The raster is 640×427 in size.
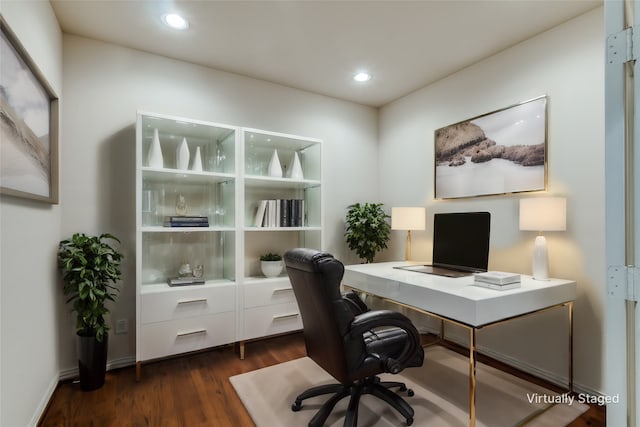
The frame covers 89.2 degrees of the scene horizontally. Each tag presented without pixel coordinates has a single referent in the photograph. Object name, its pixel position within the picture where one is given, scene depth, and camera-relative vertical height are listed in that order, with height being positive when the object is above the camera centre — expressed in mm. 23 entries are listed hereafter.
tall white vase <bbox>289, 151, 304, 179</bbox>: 3283 +461
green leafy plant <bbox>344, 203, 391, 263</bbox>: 3543 -186
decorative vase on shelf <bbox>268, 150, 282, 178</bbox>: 3182 +456
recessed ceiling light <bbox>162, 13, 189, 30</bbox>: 2301 +1405
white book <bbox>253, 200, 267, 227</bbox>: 3109 +7
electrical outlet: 2639 -915
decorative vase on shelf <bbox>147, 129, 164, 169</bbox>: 2619 +482
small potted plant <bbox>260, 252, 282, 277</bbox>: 3104 -490
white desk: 1698 -505
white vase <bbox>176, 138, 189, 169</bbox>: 2740 +493
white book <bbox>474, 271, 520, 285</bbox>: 1965 -396
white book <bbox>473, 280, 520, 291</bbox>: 1938 -438
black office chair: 1640 -706
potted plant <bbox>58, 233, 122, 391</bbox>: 2199 -532
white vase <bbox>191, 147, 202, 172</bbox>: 2799 +445
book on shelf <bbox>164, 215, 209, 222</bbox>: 2698 -31
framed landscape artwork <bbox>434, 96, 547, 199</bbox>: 2504 +531
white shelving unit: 2547 -187
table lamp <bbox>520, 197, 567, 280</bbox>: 2156 -40
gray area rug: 1930 -1227
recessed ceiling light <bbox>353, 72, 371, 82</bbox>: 3215 +1387
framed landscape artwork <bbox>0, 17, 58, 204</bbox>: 1445 +471
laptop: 2447 -248
